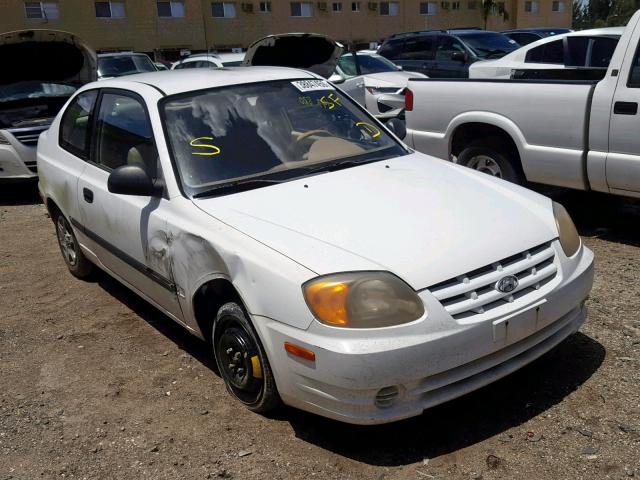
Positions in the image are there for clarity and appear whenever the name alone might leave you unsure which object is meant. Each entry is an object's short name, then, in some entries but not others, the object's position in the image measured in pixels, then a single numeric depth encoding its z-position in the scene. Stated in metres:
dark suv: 13.26
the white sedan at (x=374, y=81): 10.53
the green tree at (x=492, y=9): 51.31
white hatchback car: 2.75
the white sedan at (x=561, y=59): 6.68
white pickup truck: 5.15
